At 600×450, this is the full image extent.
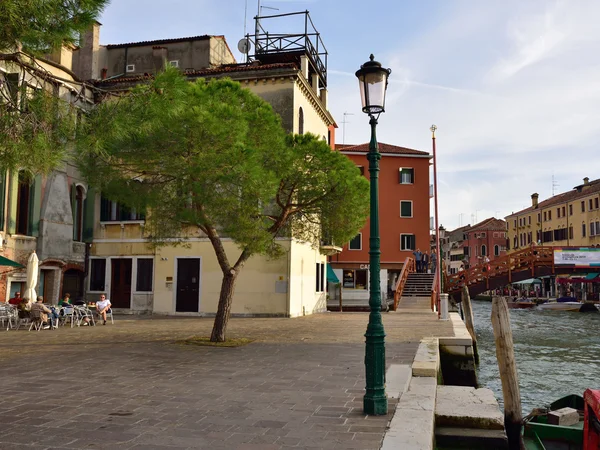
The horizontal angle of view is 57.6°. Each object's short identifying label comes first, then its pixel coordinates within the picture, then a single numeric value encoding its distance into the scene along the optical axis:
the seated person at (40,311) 14.21
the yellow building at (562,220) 52.50
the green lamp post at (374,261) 5.77
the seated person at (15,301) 15.79
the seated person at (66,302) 16.18
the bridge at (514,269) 28.67
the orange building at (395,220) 35.31
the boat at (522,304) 48.44
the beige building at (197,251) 20.08
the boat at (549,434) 7.71
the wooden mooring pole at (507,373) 7.74
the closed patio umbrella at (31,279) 15.92
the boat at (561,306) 43.16
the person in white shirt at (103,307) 16.50
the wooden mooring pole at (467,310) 19.70
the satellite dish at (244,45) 23.75
